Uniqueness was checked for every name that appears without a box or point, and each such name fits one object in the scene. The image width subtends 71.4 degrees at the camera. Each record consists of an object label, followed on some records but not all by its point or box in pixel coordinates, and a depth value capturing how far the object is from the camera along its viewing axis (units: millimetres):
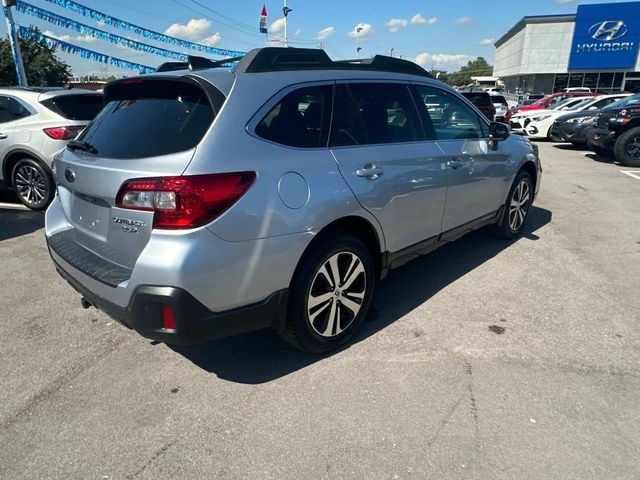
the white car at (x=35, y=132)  6195
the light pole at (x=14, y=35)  13248
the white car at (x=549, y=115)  15062
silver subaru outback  2203
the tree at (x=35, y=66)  35562
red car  19606
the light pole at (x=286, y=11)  30844
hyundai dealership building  44781
